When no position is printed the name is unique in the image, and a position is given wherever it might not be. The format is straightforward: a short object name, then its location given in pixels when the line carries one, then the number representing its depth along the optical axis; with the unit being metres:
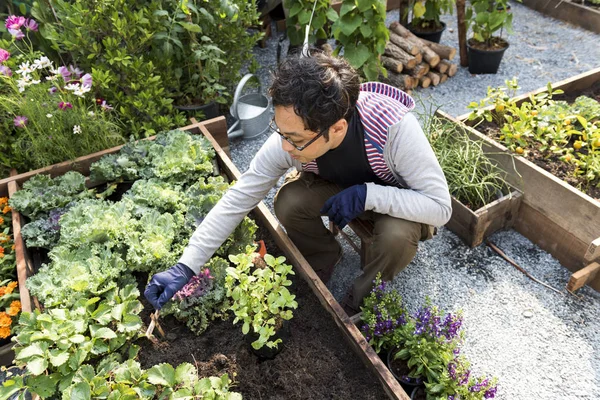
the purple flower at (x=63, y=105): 2.54
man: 1.69
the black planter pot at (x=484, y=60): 4.12
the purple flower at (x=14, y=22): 2.53
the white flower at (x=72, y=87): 2.51
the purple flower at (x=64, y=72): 2.61
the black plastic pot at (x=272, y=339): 1.83
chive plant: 2.64
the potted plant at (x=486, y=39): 3.90
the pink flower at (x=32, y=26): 2.66
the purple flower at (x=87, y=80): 2.57
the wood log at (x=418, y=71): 4.02
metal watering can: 3.51
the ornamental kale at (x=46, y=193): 2.44
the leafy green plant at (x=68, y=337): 1.58
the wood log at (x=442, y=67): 4.17
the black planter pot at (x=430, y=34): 4.49
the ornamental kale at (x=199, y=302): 1.95
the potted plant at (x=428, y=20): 4.25
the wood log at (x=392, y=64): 3.99
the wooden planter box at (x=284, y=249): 1.74
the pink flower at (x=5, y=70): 2.47
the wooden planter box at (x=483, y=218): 2.56
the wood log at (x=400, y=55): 3.98
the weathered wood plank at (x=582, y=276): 2.34
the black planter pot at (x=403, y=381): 1.85
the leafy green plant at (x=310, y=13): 3.65
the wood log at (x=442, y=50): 4.17
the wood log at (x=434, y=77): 4.12
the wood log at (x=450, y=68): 4.19
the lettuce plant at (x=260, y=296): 1.63
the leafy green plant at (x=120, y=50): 2.74
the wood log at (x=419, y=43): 4.06
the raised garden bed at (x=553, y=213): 2.34
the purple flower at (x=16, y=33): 2.52
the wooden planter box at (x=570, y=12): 4.86
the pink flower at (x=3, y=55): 2.49
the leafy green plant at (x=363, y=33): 3.33
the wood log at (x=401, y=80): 3.97
